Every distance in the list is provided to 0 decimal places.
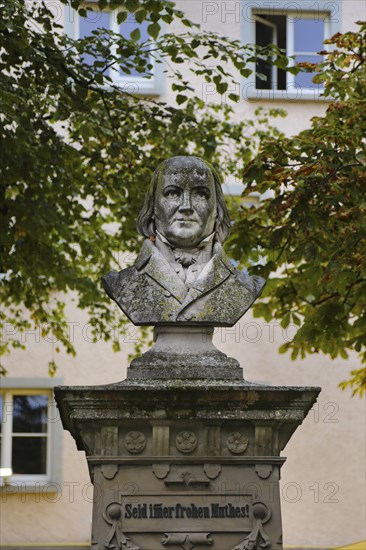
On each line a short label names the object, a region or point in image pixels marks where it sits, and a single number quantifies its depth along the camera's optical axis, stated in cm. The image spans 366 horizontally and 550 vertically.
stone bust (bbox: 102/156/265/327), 1136
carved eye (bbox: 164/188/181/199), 1168
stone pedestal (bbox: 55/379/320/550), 1084
